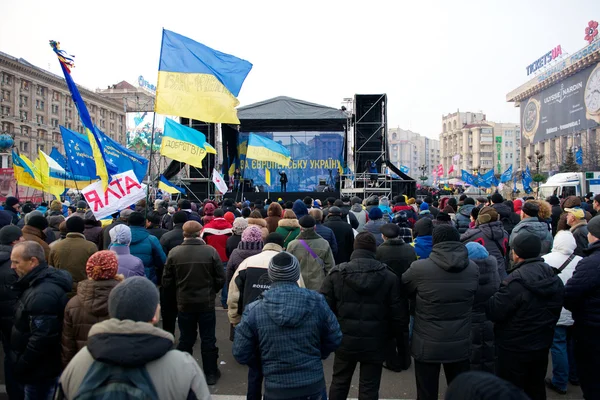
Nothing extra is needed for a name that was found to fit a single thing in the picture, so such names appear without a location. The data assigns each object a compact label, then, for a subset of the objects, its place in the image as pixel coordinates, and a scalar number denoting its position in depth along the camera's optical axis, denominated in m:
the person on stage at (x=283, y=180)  19.78
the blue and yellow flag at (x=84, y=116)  6.10
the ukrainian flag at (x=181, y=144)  8.20
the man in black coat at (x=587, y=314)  3.30
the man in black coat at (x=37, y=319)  3.05
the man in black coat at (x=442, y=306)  3.35
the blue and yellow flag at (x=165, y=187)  9.65
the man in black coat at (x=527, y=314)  3.28
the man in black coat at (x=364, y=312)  3.33
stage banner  21.54
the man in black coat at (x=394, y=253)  4.69
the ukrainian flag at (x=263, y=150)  12.59
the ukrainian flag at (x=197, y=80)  7.37
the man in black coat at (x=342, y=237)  6.11
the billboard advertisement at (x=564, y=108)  51.84
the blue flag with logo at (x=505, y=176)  20.18
